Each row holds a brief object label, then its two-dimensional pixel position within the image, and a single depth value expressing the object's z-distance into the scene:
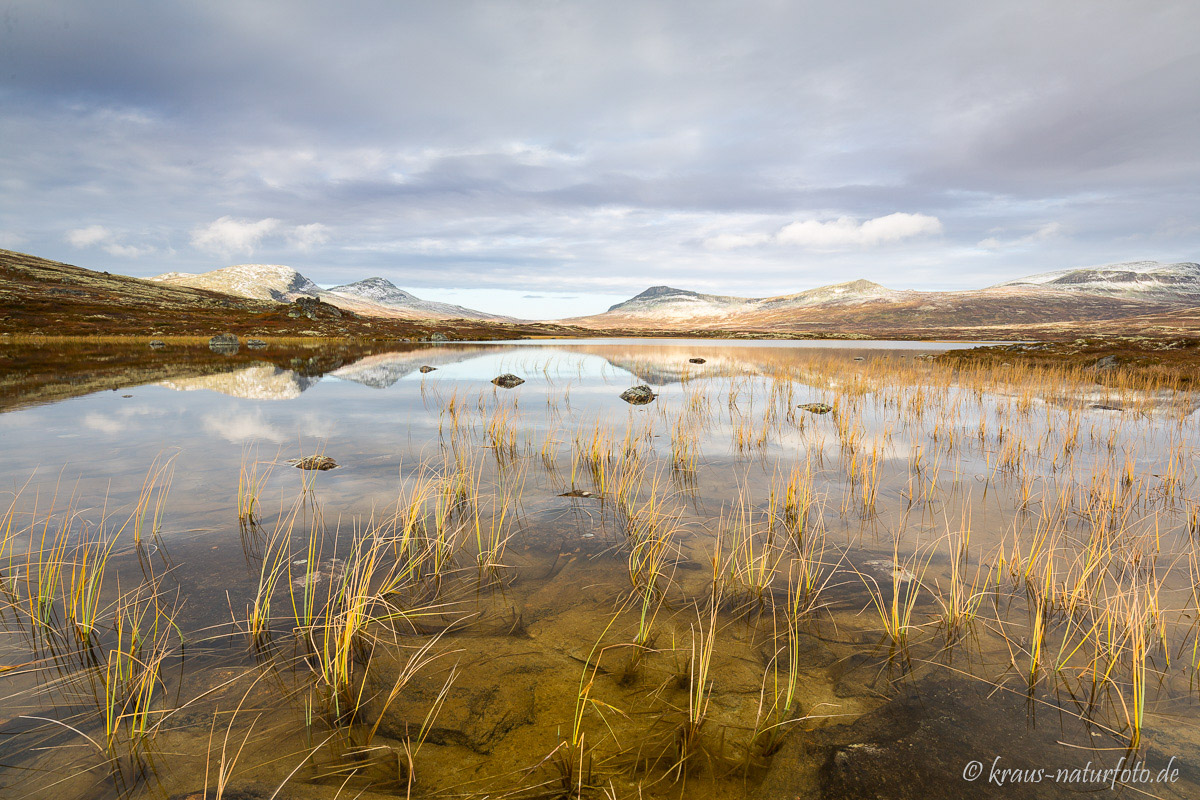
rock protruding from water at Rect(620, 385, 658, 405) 16.09
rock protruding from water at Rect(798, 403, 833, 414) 14.04
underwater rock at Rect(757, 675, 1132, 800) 2.72
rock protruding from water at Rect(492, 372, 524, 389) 20.48
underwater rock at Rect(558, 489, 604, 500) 7.53
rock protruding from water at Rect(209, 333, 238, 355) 42.88
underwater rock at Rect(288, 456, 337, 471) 8.49
